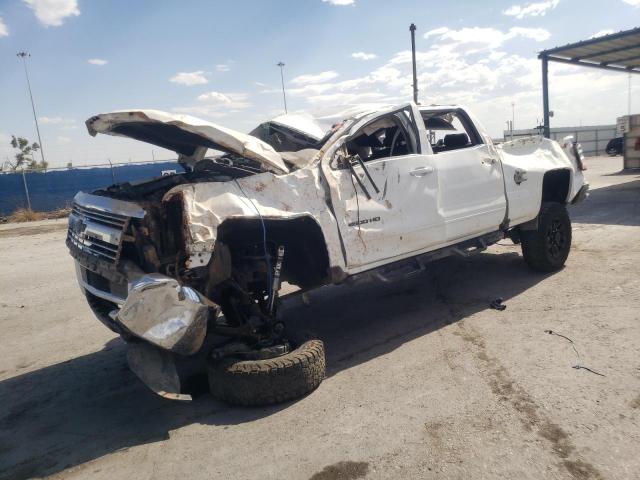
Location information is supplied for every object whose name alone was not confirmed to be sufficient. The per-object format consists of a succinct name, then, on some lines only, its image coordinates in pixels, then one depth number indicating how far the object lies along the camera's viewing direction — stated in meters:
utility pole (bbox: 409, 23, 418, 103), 20.47
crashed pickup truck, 3.35
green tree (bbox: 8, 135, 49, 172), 36.28
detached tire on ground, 3.55
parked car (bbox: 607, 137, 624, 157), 30.28
